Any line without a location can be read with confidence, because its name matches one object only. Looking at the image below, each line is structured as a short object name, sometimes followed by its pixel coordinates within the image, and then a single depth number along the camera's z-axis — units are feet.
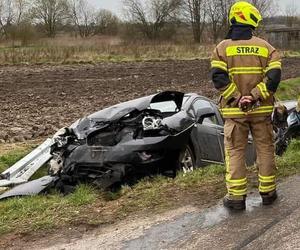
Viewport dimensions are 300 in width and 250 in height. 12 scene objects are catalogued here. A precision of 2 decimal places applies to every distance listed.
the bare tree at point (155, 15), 232.12
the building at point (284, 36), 220.23
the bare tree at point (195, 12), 243.81
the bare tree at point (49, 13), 237.45
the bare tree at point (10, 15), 198.42
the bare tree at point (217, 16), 233.14
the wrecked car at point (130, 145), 22.70
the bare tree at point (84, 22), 256.32
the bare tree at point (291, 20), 274.57
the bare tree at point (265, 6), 198.49
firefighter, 16.52
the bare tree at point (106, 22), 245.65
